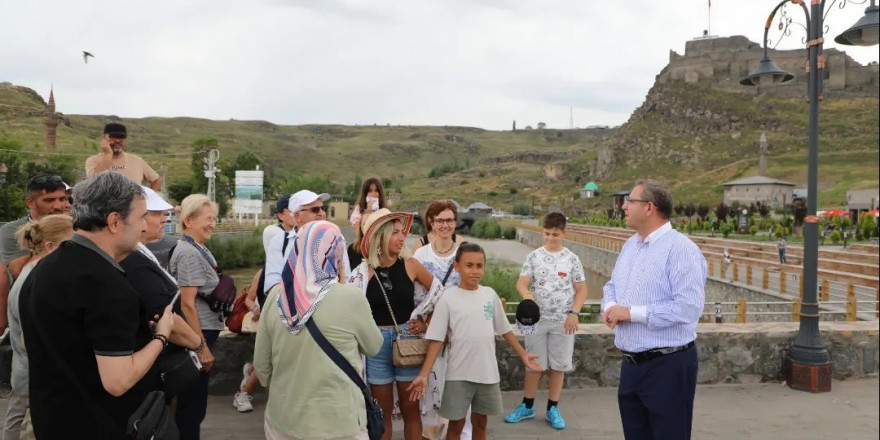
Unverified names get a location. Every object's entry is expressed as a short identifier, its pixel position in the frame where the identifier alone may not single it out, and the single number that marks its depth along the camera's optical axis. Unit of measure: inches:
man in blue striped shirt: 115.6
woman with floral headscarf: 101.4
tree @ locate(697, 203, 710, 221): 1577.3
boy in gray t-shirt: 139.9
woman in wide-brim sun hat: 141.3
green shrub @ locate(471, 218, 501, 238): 2214.6
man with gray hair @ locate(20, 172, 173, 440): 73.4
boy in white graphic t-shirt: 174.7
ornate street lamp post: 206.2
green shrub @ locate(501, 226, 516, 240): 2188.7
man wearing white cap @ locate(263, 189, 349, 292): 157.6
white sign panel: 1550.2
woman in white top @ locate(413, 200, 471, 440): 147.8
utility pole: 1389.0
